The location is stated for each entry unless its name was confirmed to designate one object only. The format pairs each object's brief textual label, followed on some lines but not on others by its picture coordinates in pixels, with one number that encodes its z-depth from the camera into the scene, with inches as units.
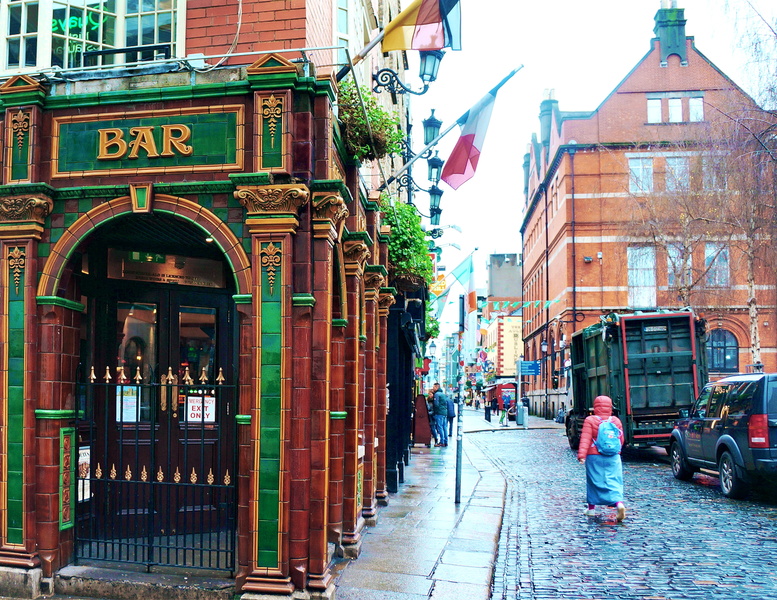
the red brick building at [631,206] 1653.5
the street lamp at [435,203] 690.8
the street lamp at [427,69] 435.5
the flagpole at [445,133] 442.9
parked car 468.4
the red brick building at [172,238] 267.6
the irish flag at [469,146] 429.4
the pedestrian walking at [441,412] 1013.2
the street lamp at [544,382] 2027.6
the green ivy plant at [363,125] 329.7
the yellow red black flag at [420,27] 315.0
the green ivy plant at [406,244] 519.5
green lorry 743.1
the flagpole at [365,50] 309.1
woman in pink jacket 443.5
